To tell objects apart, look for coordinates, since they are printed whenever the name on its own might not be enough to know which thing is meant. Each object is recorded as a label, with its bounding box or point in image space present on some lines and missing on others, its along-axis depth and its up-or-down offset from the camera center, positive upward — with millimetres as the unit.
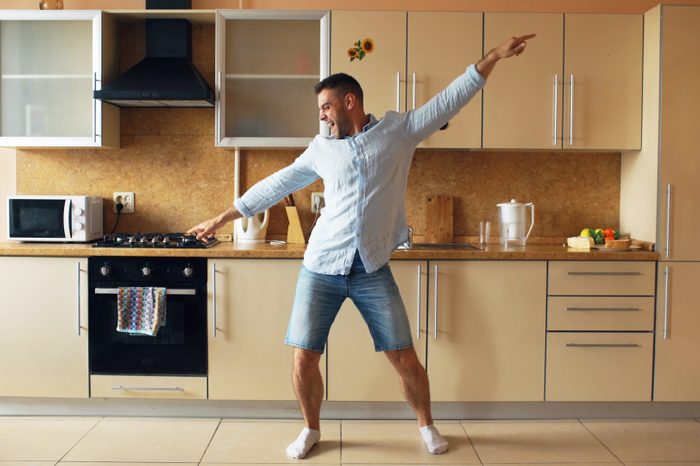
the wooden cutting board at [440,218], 3641 -3
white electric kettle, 3535 -65
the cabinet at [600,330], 3102 -491
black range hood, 3223 +642
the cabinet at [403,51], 3297 +778
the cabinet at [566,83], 3303 +637
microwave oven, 3338 -26
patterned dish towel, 3047 -413
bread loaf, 3246 -113
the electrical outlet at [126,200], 3689 +71
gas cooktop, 3145 -125
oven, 3094 -468
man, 2545 +4
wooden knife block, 3562 -63
